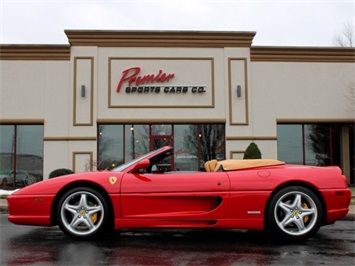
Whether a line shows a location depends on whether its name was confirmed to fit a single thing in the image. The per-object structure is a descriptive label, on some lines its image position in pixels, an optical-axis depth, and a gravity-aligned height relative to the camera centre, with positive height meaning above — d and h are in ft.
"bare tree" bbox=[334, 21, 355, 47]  113.70 +33.72
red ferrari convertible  14.37 -1.63
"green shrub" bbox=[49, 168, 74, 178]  44.38 -1.59
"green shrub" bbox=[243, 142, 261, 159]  45.55 +0.53
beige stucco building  48.85 +8.77
